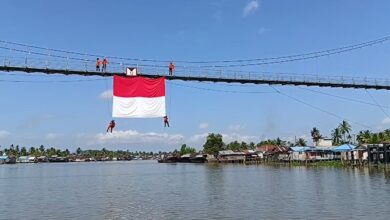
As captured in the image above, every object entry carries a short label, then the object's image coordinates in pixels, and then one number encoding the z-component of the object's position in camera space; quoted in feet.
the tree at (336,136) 398.13
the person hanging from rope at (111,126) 76.79
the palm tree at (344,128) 397.19
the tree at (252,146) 516.73
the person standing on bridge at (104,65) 86.43
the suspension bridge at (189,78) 84.28
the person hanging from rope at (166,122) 81.41
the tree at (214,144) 477.49
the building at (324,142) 345.51
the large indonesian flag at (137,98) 81.61
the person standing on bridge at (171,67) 91.15
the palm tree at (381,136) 280.59
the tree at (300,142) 421.59
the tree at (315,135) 389.03
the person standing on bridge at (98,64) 86.58
